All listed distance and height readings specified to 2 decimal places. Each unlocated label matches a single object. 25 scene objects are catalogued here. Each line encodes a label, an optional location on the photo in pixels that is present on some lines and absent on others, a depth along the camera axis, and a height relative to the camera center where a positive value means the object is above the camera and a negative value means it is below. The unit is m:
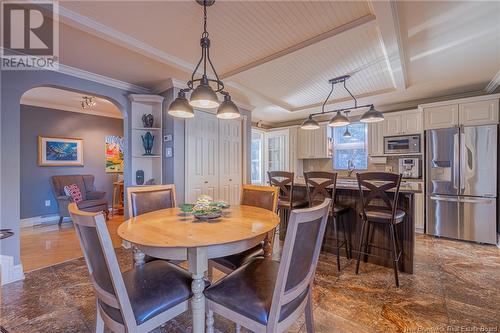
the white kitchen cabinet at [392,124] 4.34 +0.80
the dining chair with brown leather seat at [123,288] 1.05 -0.67
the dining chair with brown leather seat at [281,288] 1.08 -0.67
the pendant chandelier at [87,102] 4.39 +1.24
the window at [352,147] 4.92 +0.40
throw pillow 4.60 -0.55
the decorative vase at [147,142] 3.51 +0.35
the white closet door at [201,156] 3.51 +0.15
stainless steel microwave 4.10 +0.39
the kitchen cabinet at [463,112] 3.43 +0.84
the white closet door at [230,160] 4.07 +0.09
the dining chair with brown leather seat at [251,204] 1.81 -0.41
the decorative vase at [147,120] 3.52 +0.69
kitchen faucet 5.00 -0.03
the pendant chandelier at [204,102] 1.64 +0.49
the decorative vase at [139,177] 3.51 -0.18
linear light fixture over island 3.05 +0.66
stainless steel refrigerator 3.39 -0.26
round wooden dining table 1.23 -0.41
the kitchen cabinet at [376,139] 4.56 +0.54
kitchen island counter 2.53 -0.80
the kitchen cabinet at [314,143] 5.28 +0.53
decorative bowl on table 1.67 -0.33
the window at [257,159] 6.33 +0.18
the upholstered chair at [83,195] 4.49 -0.61
